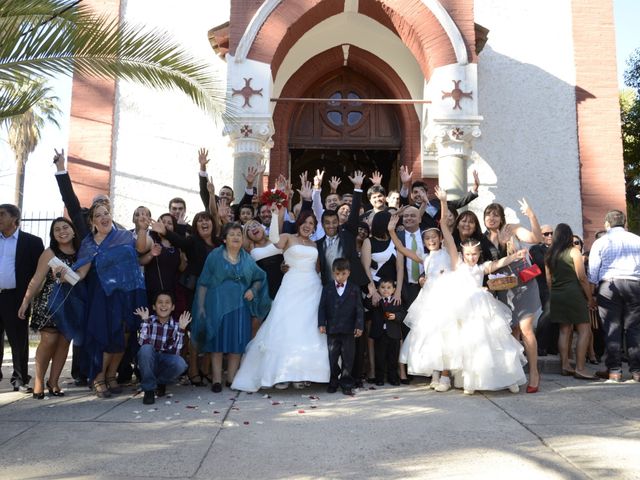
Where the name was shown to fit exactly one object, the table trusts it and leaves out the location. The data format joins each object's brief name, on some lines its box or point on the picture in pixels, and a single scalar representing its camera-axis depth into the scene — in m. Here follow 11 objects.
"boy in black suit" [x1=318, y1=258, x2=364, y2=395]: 5.48
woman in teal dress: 5.57
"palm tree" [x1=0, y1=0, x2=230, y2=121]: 5.00
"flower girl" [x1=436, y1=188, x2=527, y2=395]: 5.26
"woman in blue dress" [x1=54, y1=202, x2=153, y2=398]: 5.29
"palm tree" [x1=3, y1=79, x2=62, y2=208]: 23.23
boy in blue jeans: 5.07
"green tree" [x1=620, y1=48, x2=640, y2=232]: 18.95
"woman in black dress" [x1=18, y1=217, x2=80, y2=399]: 5.29
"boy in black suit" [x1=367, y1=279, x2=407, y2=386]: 5.80
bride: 5.46
